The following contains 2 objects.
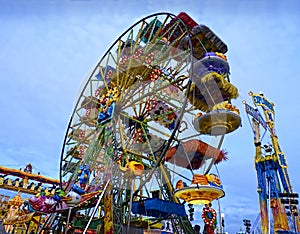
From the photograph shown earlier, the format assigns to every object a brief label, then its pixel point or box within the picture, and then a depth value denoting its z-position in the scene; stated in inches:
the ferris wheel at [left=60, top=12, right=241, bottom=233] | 343.0
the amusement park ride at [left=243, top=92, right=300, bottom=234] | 699.4
